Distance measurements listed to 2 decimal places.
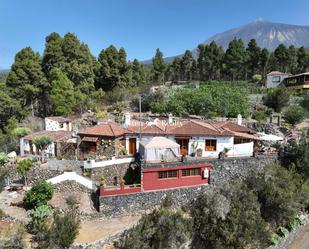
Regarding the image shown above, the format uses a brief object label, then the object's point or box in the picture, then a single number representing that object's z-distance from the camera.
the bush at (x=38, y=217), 15.01
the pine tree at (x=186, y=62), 67.69
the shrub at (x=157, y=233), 14.19
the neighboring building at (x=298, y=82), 47.70
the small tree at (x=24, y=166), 18.44
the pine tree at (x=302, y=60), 58.16
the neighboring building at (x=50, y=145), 23.20
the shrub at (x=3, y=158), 20.94
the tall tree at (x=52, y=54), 35.00
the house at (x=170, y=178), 17.95
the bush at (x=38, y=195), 16.73
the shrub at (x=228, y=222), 15.72
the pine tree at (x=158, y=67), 65.88
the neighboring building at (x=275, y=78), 52.06
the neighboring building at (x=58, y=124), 27.92
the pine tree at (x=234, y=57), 57.84
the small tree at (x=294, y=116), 33.31
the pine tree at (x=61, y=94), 32.84
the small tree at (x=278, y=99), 38.75
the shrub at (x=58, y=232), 13.92
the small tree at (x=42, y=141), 22.09
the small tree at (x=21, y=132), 26.83
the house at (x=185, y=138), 21.67
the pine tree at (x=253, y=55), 58.88
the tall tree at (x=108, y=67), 43.12
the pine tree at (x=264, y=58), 57.06
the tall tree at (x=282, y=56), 58.28
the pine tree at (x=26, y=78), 32.59
